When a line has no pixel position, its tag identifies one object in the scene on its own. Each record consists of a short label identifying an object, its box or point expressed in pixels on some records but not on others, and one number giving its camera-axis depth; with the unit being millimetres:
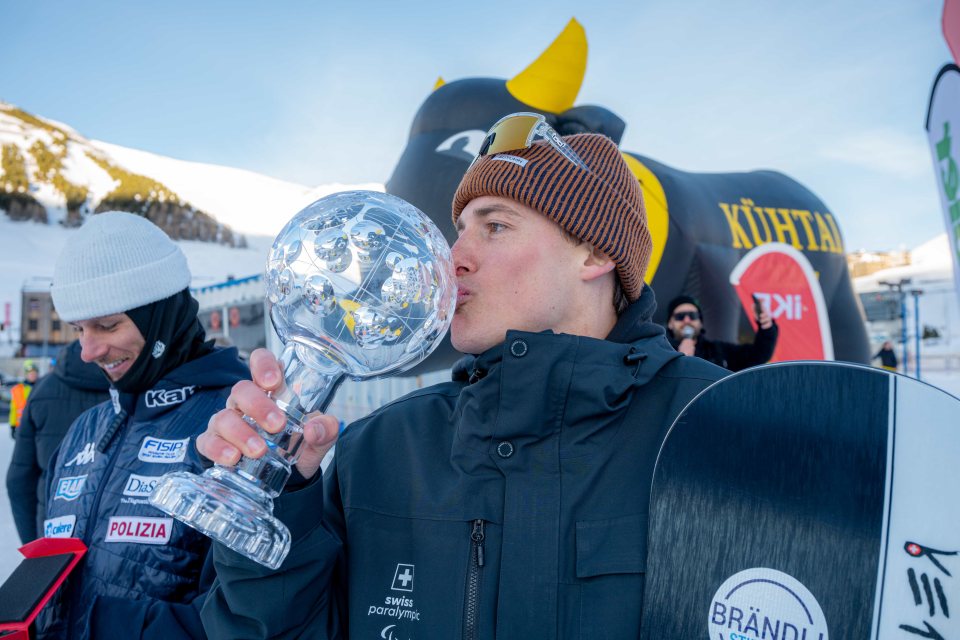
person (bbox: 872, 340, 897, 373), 12041
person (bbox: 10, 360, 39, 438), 7840
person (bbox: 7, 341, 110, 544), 2656
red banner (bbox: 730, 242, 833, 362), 4762
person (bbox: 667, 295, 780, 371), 3598
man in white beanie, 1337
